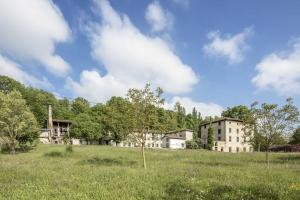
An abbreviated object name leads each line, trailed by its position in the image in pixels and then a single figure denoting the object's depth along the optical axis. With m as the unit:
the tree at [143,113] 19.90
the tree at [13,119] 35.50
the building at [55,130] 71.04
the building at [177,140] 87.68
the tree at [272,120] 21.60
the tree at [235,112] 96.82
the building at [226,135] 82.29
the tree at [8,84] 76.30
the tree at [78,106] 98.33
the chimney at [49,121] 73.83
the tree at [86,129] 67.75
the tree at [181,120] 108.91
